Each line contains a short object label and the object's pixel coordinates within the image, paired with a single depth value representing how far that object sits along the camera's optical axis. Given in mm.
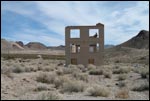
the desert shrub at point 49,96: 12496
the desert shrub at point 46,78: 21266
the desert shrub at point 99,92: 15101
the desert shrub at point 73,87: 16625
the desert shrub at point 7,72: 22000
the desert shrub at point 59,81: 18967
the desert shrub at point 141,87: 18031
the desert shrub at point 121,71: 33950
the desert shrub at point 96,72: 31578
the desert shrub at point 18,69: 29703
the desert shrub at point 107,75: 27875
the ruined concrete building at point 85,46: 46444
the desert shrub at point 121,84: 20319
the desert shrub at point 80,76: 23653
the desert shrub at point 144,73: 26342
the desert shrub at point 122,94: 14633
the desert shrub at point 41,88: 17000
